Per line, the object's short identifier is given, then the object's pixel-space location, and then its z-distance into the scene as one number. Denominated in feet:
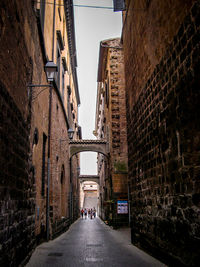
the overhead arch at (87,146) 74.64
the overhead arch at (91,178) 140.67
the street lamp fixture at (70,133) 61.65
